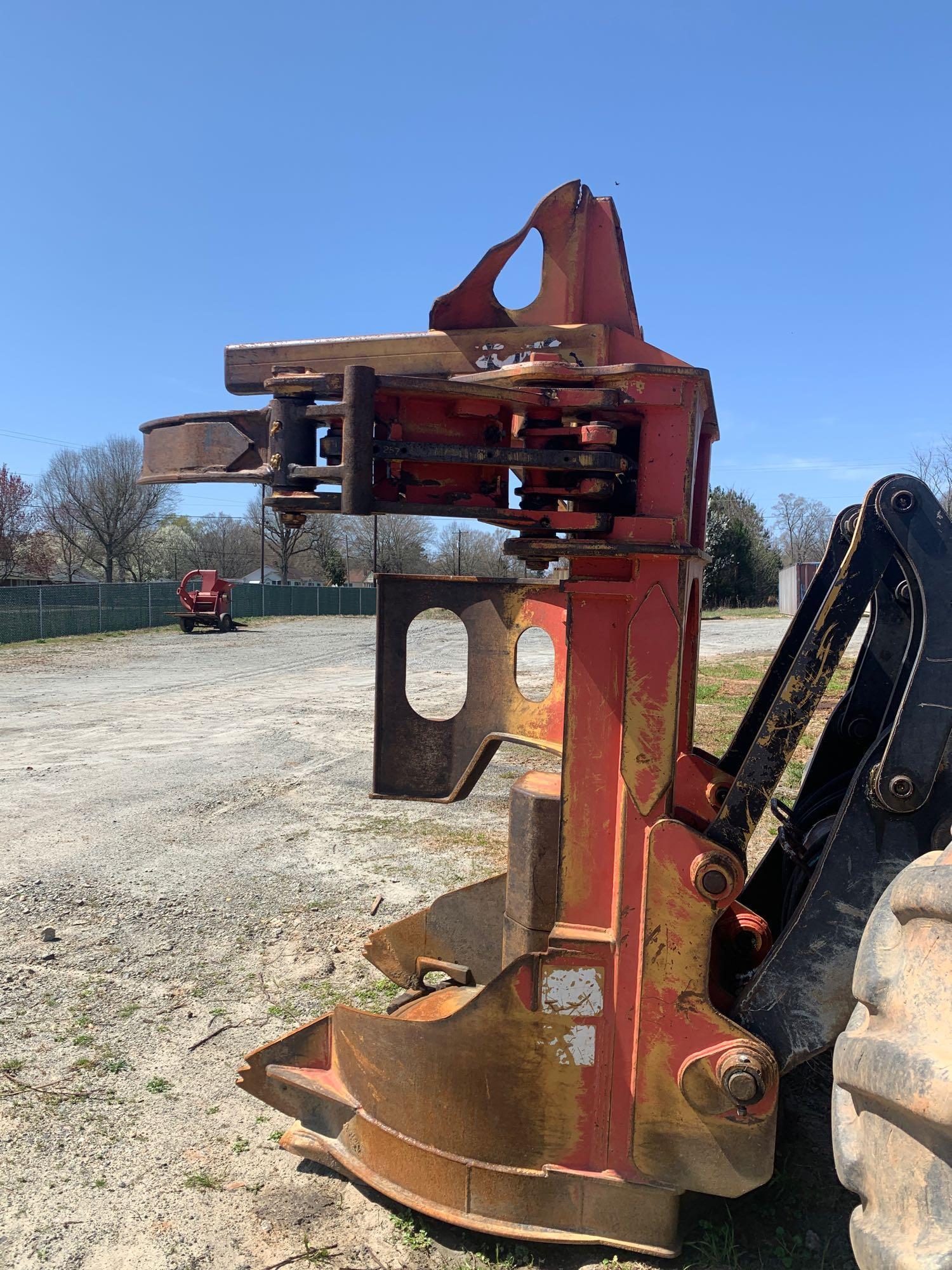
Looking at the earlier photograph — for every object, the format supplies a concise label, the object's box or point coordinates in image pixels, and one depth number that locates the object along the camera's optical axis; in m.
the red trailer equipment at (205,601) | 27.27
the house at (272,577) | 71.44
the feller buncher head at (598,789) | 2.09
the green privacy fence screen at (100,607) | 23.36
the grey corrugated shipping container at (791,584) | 37.16
